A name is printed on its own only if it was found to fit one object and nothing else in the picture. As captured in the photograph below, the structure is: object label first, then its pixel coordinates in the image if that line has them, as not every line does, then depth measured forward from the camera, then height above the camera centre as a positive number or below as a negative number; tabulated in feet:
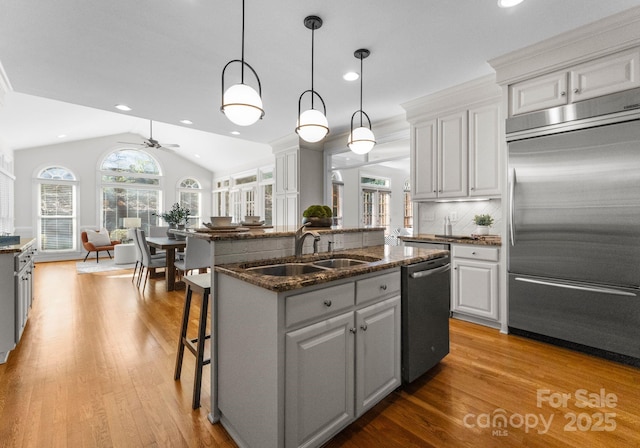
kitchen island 4.37 -2.09
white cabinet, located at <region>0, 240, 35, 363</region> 8.10 -2.17
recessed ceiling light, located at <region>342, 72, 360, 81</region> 10.66 +5.12
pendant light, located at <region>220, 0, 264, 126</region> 6.17 +2.39
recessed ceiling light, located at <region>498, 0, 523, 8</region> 6.95 +5.00
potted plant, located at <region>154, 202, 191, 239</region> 18.99 +0.22
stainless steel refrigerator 7.61 -0.13
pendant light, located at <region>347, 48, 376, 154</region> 9.02 +2.43
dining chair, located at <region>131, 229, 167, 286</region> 16.37 -1.88
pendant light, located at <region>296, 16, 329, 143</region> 7.45 +2.39
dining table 15.60 -1.89
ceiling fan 22.64 +5.75
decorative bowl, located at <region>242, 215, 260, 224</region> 8.60 +0.02
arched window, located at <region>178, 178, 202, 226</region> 33.68 +2.69
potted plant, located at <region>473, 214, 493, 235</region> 11.41 -0.12
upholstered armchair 24.54 -1.75
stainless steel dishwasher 6.49 -2.14
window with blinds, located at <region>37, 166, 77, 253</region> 25.85 +0.91
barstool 6.24 -2.35
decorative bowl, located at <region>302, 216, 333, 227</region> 8.19 -0.01
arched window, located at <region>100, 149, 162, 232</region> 28.96 +3.27
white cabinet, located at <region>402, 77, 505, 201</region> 10.79 +3.02
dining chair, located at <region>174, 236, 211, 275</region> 13.93 -1.63
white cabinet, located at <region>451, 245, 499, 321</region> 10.07 -2.10
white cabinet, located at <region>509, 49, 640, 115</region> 7.61 +3.76
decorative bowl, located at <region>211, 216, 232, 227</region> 6.82 -0.01
